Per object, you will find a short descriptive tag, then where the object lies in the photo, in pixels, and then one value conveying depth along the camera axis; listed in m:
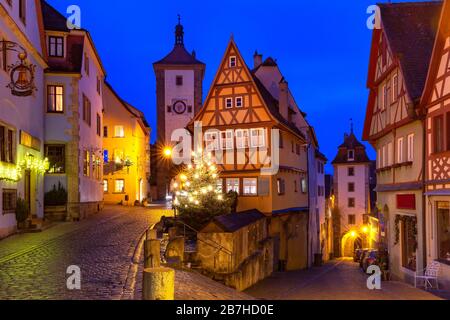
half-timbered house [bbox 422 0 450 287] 19.45
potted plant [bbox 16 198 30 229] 22.31
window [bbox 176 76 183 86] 64.25
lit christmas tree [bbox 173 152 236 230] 25.36
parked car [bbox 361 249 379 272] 29.55
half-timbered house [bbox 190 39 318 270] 31.86
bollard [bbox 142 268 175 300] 8.76
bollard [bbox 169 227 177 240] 21.92
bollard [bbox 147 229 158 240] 16.22
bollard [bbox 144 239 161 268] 12.28
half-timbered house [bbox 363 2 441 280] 22.33
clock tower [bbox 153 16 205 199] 63.97
